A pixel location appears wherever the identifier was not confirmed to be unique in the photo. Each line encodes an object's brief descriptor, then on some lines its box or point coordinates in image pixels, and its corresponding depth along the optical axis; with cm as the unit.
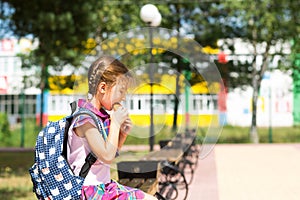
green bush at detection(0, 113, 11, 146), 2108
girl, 259
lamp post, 1126
